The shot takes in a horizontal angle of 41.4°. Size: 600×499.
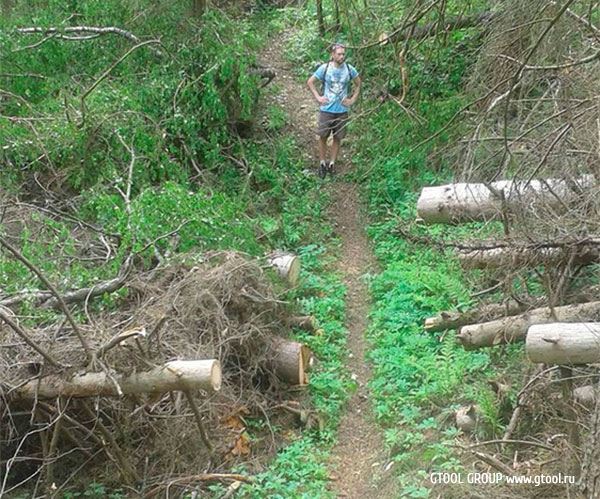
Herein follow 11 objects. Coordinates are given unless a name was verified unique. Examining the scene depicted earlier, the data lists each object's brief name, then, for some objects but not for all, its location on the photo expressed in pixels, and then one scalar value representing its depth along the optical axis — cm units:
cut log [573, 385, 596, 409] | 536
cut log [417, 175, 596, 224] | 613
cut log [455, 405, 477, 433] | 620
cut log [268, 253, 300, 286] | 823
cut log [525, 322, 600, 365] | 479
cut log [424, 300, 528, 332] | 675
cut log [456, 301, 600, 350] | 597
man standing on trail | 1080
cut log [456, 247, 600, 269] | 606
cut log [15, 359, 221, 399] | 564
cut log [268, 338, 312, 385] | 727
